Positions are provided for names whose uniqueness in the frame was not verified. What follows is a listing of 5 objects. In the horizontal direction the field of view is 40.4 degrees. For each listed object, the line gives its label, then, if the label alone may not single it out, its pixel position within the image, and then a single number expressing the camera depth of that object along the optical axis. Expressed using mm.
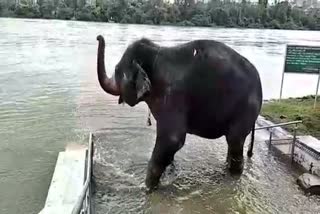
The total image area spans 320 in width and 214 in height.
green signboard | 9031
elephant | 5250
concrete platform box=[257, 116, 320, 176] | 6254
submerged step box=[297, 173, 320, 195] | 5645
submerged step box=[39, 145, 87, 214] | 4629
